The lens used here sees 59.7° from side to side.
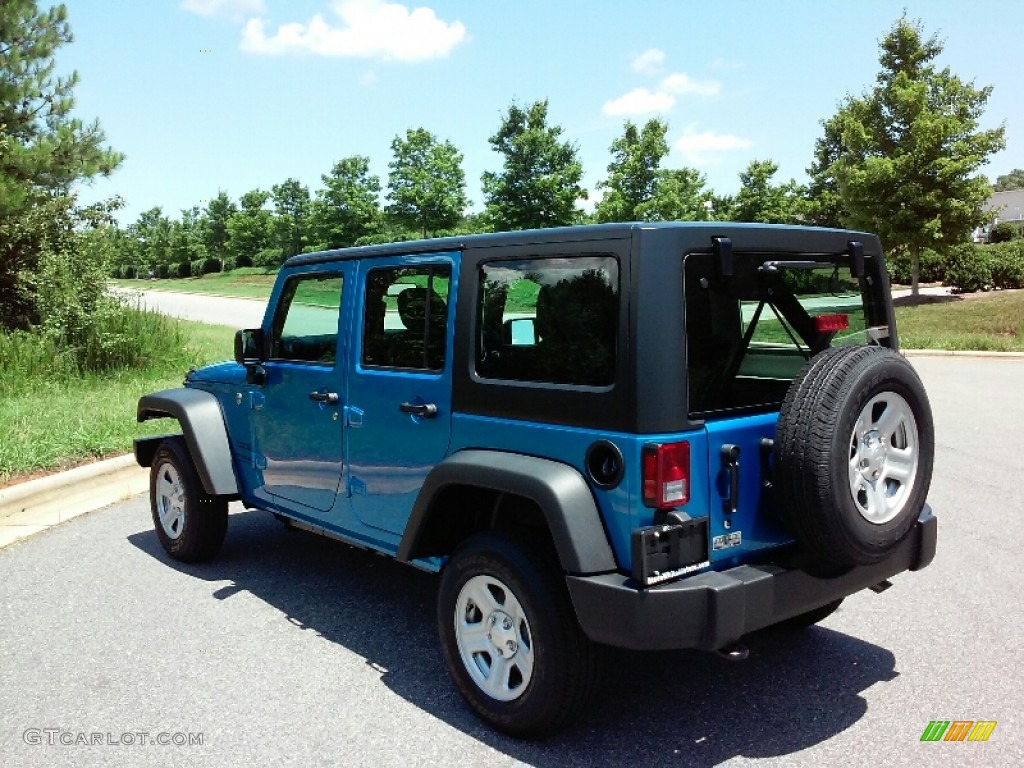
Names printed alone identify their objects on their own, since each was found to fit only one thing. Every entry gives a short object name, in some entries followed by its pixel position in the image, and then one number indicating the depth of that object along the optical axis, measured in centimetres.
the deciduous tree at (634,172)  3581
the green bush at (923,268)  3572
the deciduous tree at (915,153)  2794
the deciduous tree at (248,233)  7969
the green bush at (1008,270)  3356
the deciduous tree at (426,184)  4669
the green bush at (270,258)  7288
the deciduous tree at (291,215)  6975
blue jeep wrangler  302
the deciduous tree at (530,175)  4009
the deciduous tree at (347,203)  5553
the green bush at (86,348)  1225
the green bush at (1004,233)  5244
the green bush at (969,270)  3266
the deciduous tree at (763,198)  4488
